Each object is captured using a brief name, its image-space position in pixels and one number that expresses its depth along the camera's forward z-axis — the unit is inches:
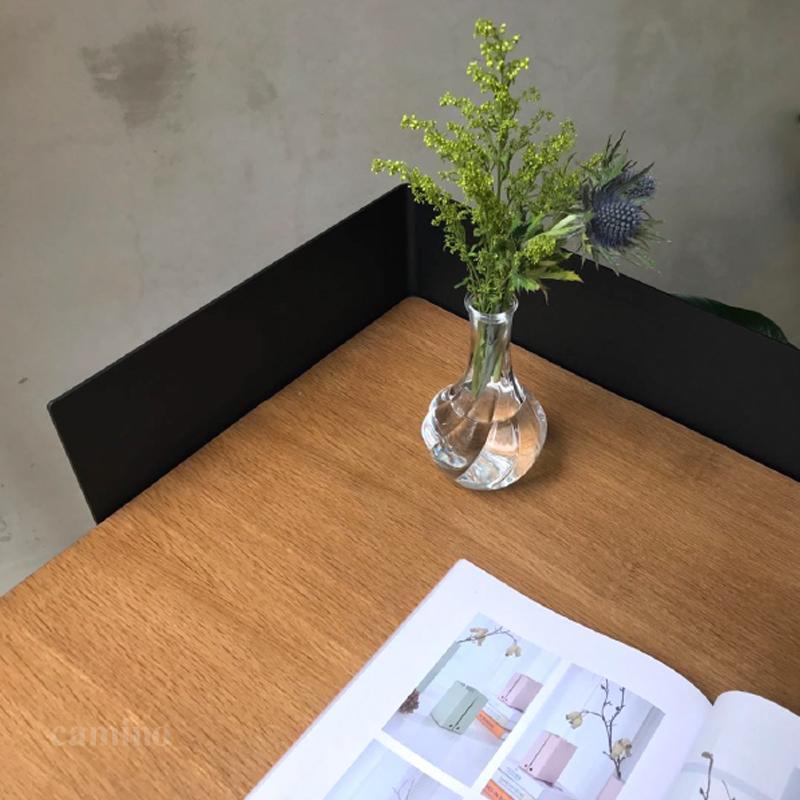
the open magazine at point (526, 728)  26.6
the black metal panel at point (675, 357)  34.5
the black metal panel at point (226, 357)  32.8
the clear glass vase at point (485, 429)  33.8
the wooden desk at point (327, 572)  28.7
